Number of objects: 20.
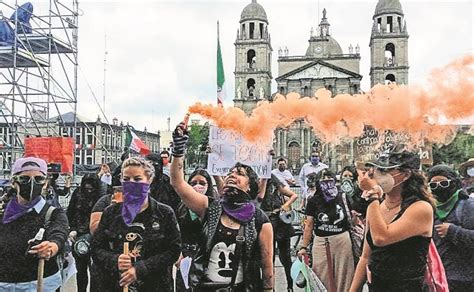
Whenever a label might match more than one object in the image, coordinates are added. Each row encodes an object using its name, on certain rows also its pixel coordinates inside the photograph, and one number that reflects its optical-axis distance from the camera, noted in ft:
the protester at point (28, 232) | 13.56
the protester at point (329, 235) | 21.16
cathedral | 232.12
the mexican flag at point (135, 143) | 32.69
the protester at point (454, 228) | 14.79
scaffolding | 53.01
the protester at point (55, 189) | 24.59
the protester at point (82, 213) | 21.29
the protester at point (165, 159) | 23.31
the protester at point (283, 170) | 33.65
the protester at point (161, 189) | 21.20
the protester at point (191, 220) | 16.85
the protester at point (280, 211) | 25.46
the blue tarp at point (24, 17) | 54.34
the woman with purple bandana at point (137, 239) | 12.88
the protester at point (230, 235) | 13.17
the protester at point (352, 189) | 22.58
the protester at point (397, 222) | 11.37
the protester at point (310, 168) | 34.37
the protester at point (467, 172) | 20.97
